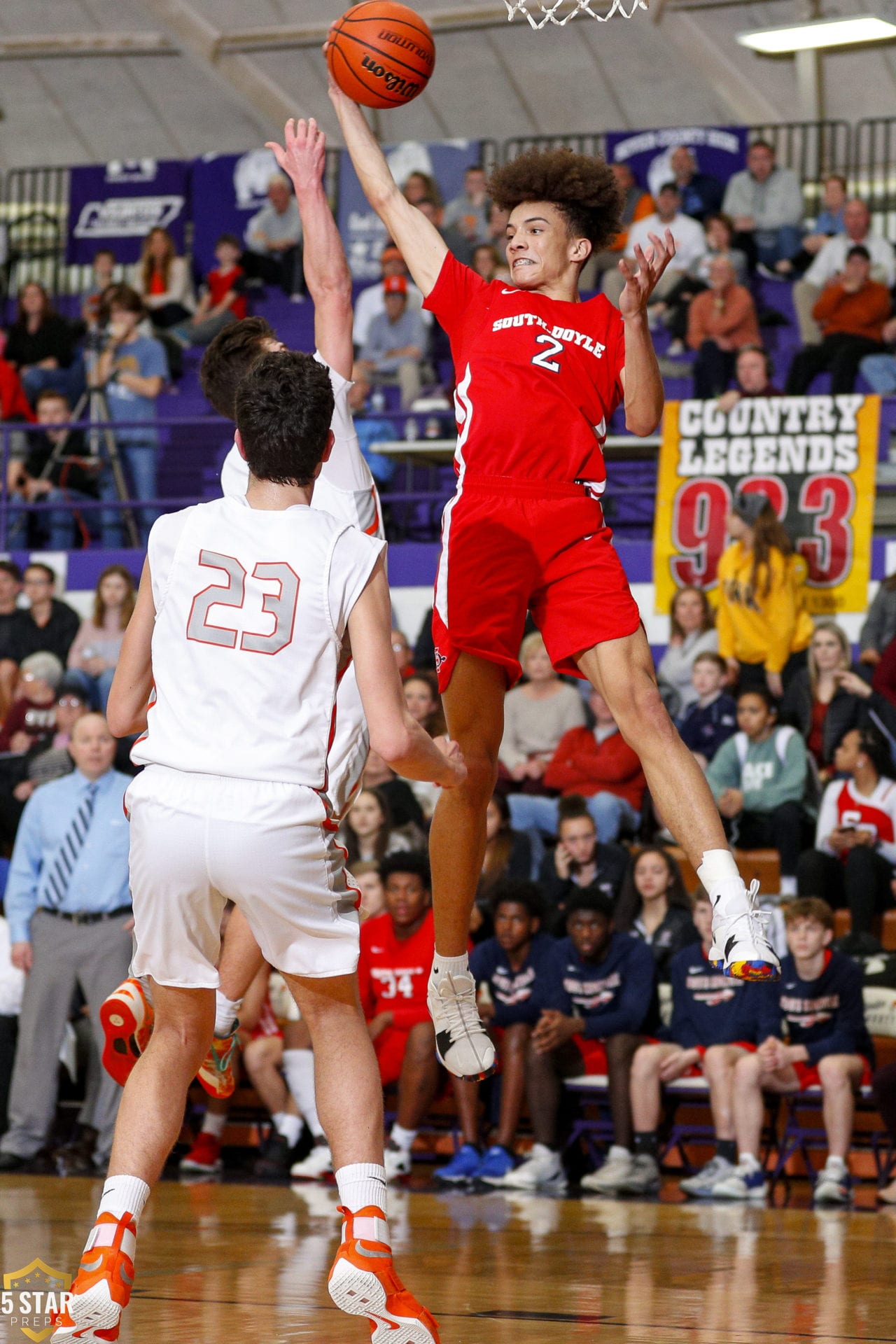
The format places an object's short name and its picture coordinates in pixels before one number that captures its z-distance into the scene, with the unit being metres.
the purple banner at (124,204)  18.30
